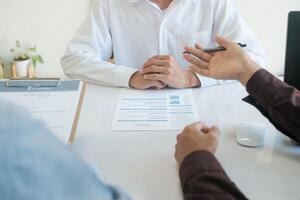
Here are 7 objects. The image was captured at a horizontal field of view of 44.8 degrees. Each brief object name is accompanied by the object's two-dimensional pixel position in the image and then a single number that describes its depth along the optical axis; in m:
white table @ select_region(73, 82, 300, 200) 0.71
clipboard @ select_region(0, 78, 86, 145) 0.91
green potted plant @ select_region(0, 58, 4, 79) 2.68
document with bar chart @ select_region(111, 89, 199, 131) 0.96
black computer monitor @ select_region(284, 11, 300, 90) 0.88
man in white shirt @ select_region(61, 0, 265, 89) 1.44
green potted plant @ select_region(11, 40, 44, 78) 2.69
